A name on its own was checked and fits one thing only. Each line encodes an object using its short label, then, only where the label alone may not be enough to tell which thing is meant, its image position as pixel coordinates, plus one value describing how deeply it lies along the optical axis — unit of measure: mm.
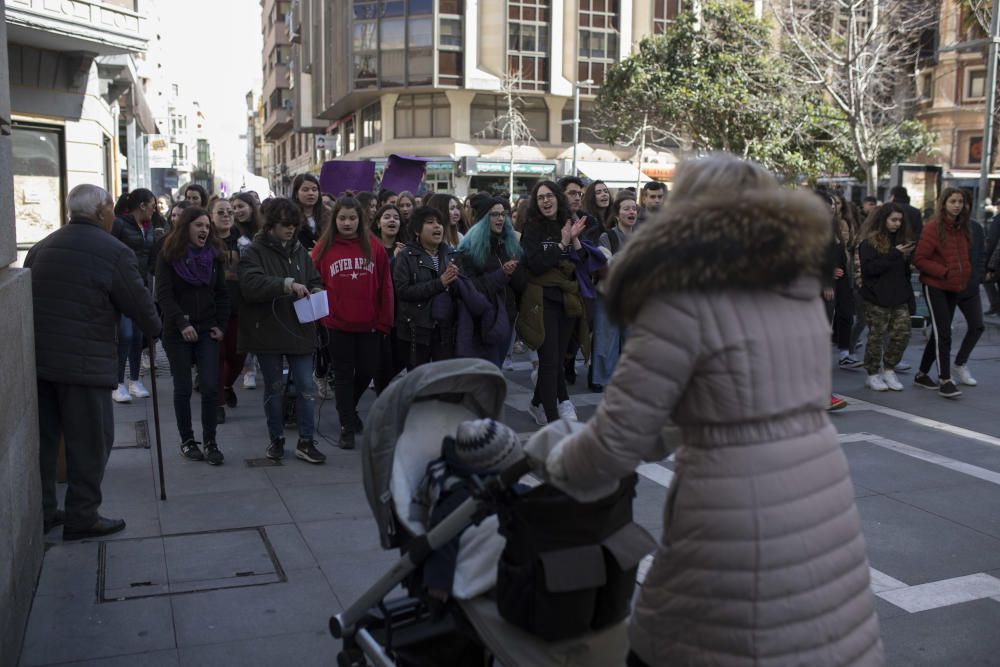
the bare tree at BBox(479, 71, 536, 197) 46312
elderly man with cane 5461
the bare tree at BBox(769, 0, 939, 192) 23281
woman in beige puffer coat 2463
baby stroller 3096
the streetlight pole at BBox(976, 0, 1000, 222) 17953
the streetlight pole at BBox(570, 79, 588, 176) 43688
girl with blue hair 7691
